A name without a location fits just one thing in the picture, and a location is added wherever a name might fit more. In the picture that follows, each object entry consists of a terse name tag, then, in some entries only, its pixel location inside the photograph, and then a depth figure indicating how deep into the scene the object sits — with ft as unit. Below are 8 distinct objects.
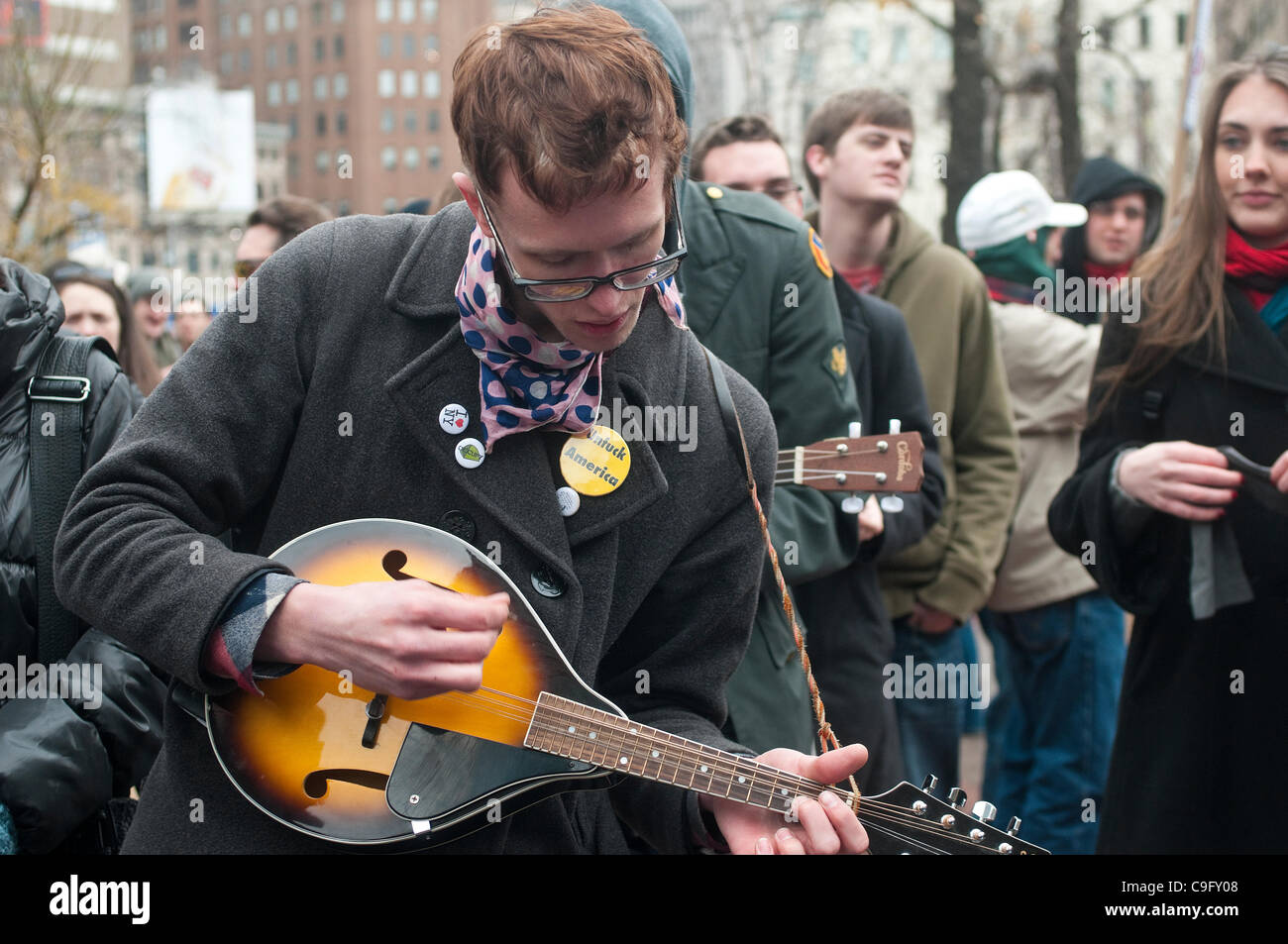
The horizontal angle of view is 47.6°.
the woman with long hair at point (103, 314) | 18.17
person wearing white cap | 17.79
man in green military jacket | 12.29
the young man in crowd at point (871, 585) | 14.02
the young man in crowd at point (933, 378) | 16.75
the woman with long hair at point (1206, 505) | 11.94
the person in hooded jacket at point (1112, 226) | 21.95
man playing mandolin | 6.89
